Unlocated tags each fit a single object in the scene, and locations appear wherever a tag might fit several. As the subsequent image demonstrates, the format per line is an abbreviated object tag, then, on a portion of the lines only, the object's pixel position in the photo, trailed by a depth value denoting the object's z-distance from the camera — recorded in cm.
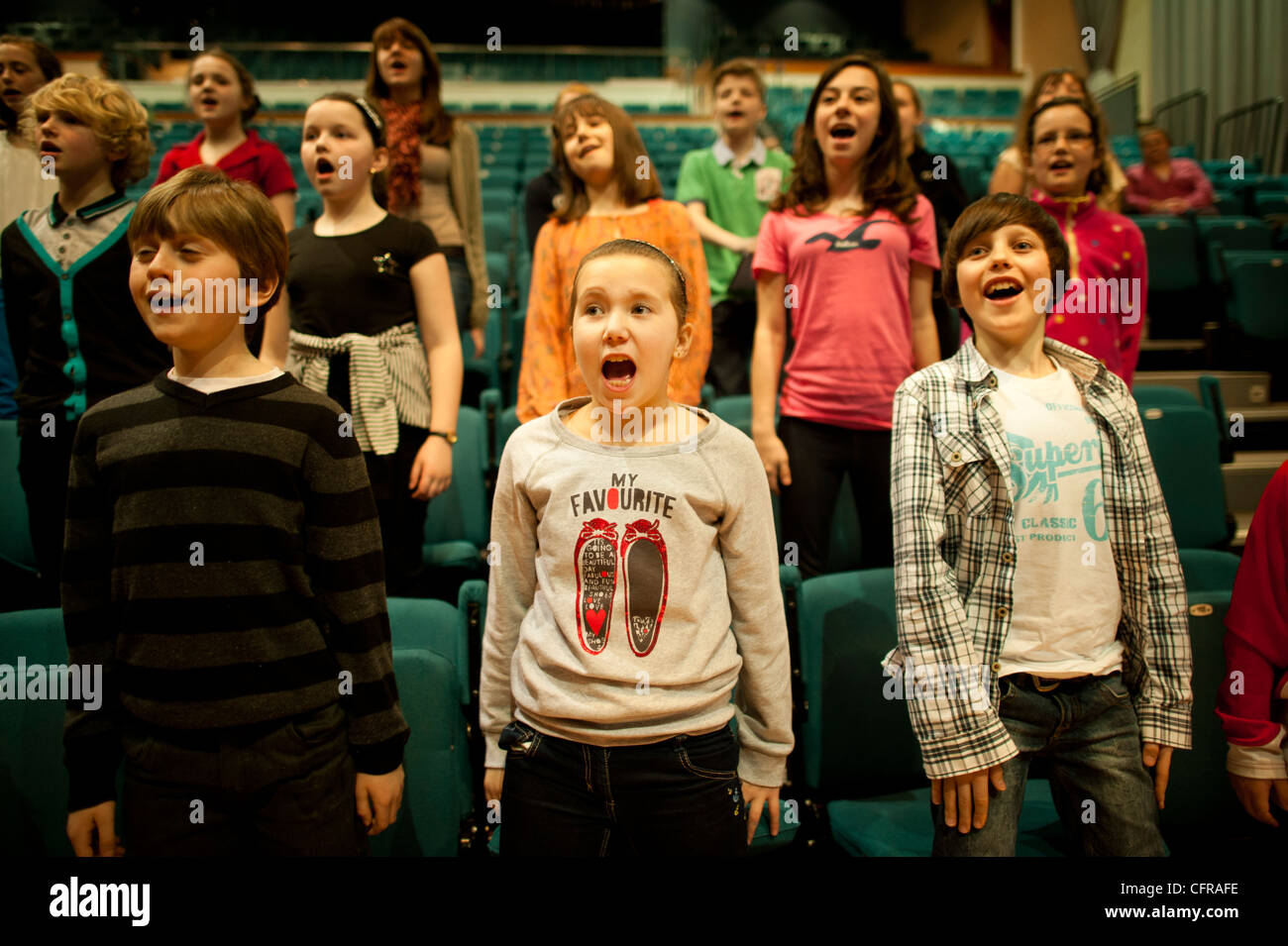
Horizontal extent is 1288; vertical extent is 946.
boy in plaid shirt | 119
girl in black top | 157
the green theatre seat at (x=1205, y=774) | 149
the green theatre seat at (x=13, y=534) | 199
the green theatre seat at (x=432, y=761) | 134
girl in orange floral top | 178
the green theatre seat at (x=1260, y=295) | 347
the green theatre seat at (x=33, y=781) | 131
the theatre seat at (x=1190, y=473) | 212
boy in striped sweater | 103
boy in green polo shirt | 258
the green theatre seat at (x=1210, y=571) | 168
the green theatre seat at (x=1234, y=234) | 439
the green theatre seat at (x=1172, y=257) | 418
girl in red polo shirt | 202
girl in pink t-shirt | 174
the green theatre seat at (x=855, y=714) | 148
